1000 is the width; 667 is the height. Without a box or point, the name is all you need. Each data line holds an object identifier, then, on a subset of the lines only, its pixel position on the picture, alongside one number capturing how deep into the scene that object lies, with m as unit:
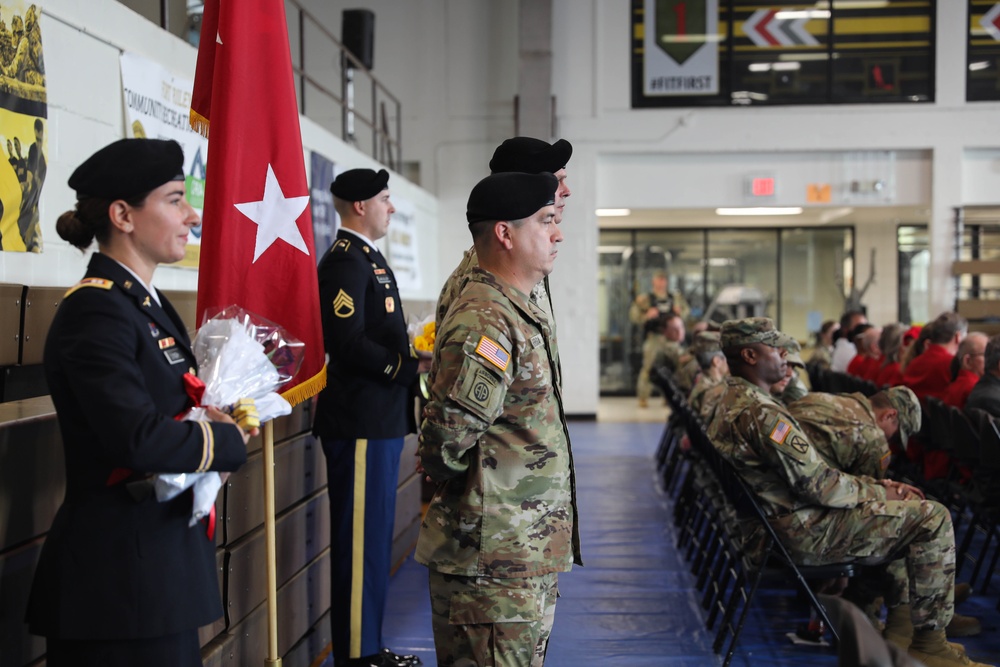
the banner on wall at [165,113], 4.45
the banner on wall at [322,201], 7.34
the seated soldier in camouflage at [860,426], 3.88
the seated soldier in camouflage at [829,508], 3.41
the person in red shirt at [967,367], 5.42
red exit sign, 11.59
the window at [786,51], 11.52
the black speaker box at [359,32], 9.75
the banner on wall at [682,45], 11.63
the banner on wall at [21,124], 3.52
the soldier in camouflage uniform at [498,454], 2.04
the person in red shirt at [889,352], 6.77
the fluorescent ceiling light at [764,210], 11.94
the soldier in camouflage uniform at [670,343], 9.85
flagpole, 2.74
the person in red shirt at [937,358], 5.84
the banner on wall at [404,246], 9.66
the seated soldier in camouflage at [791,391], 5.22
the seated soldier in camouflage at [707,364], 5.91
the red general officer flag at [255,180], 2.73
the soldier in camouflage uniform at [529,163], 2.70
